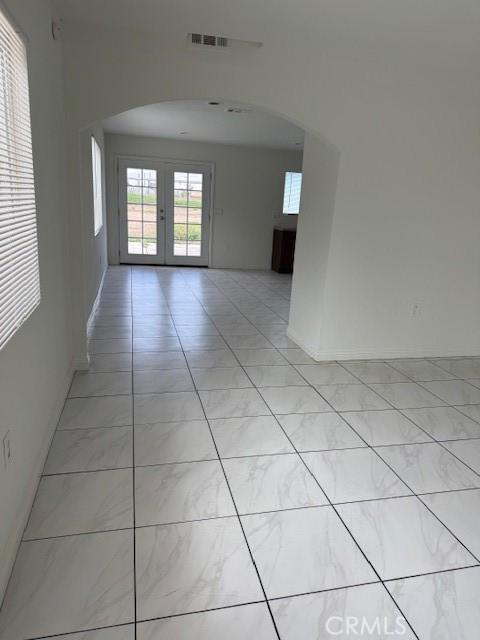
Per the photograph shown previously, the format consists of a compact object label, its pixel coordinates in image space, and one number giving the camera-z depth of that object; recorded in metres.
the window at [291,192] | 8.63
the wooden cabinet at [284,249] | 8.21
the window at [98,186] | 5.47
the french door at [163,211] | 8.00
